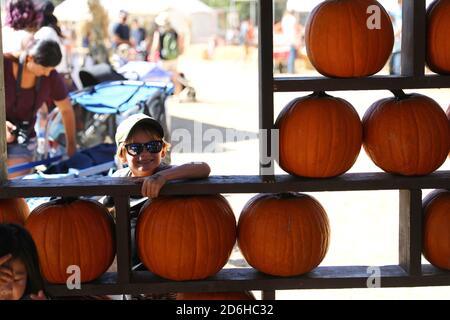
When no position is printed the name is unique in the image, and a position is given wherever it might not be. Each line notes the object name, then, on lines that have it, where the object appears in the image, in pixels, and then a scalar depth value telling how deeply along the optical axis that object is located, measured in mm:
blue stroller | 8047
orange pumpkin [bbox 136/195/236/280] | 3242
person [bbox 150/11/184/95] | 15258
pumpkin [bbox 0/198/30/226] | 3299
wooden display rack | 3170
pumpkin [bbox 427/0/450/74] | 3254
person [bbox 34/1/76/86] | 7023
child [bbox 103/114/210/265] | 3617
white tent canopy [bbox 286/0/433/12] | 18280
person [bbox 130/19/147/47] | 19230
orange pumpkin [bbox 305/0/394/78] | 3256
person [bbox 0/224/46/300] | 2102
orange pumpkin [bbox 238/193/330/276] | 3281
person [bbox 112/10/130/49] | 14766
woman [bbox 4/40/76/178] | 6199
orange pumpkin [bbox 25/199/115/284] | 3232
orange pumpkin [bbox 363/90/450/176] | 3238
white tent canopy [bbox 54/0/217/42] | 15383
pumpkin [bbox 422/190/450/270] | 3334
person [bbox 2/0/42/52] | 6668
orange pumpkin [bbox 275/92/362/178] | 3244
